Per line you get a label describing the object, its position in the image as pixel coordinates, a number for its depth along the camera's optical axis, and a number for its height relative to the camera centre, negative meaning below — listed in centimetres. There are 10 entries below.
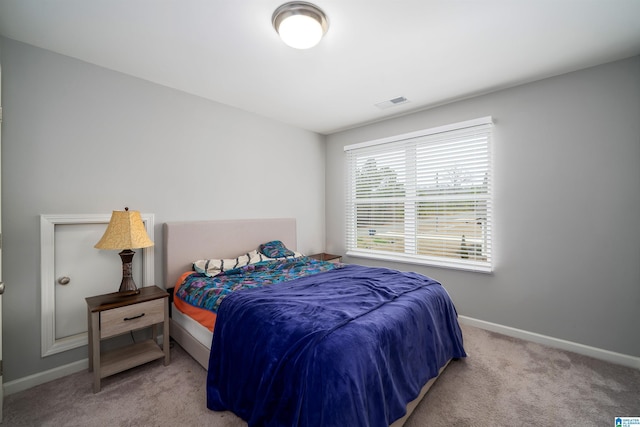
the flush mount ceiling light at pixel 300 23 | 171 +123
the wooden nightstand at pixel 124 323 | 195 -83
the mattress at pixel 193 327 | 211 -95
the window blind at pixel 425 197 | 302 +19
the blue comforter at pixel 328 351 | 124 -75
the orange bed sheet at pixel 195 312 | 203 -79
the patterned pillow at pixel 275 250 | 324 -44
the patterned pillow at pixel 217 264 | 262 -51
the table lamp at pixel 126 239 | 207 -19
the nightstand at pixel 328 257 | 401 -66
